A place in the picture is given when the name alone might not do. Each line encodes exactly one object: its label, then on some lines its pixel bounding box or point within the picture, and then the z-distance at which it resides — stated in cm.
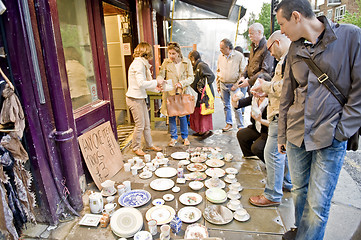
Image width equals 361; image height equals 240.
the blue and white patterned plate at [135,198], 272
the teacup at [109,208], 254
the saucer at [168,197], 279
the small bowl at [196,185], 299
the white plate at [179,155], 386
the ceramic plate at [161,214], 245
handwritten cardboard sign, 303
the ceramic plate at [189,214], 246
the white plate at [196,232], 222
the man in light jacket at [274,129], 229
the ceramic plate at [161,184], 303
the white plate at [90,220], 243
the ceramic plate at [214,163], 358
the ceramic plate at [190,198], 272
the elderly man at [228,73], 477
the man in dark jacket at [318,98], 156
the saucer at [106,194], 291
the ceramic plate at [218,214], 244
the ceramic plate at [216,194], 276
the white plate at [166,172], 334
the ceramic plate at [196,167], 346
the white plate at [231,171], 335
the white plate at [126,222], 227
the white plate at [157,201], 272
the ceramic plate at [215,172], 329
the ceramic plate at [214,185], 303
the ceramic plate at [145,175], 330
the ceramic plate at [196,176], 320
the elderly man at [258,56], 372
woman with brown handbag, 402
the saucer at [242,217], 245
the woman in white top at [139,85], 359
